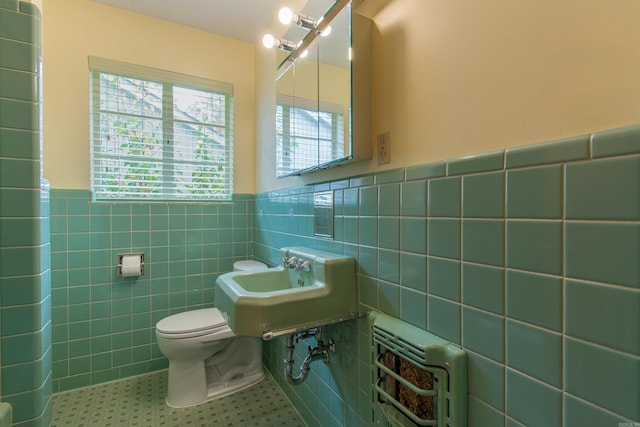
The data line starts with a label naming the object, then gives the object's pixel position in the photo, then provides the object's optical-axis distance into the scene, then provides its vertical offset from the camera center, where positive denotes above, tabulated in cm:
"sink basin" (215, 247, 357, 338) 104 -35
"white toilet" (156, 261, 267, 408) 170 -95
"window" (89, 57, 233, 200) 197 +56
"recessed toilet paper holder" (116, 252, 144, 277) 198 -35
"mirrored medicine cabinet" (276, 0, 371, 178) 112 +55
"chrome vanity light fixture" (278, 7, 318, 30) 125 +86
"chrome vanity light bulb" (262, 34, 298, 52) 152 +89
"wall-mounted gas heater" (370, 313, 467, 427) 78 -50
